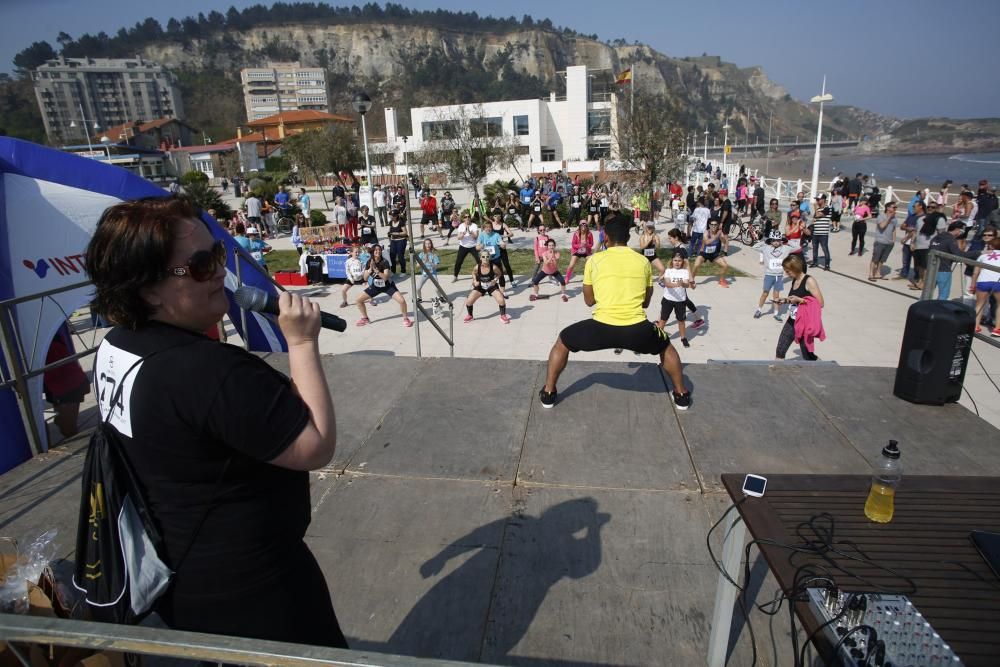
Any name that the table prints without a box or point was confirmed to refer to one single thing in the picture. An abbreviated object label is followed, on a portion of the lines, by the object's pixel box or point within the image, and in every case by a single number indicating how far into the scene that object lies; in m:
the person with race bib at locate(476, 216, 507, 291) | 11.96
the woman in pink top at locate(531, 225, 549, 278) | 12.21
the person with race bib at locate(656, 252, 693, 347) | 9.05
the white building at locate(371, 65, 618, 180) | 61.62
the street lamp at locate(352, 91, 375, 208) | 15.26
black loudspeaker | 4.49
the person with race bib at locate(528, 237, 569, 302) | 11.97
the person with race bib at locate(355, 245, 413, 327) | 10.62
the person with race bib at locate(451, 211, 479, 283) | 13.83
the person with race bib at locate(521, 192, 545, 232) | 21.50
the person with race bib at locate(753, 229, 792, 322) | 10.41
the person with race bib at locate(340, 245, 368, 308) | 12.17
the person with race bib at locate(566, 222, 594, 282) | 13.02
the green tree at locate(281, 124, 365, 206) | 36.34
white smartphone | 2.16
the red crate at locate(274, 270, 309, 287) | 14.57
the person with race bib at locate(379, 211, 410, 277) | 14.64
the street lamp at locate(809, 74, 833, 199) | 24.06
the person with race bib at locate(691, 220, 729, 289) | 12.59
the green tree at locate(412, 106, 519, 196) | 28.48
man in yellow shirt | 4.55
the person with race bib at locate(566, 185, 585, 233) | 23.14
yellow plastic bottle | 2.14
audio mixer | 1.57
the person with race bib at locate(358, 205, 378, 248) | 15.98
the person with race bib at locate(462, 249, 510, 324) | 10.82
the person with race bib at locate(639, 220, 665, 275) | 11.69
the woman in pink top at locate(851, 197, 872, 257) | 15.42
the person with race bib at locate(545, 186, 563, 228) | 22.72
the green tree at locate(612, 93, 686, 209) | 16.72
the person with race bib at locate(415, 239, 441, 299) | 12.55
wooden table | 1.71
